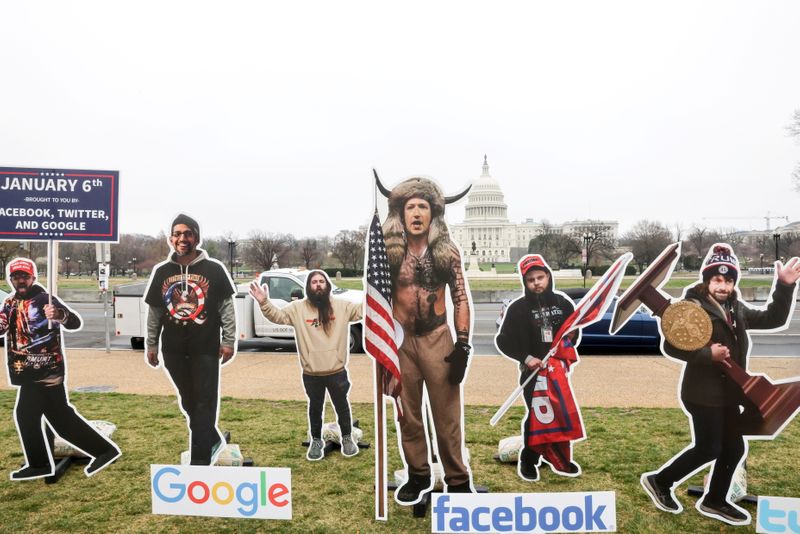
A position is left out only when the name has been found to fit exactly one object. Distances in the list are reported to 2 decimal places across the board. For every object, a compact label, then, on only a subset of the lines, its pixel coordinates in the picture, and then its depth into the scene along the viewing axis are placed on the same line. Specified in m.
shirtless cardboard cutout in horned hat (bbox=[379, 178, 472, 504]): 4.94
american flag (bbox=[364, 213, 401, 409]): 4.76
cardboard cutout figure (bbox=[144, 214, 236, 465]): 5.46
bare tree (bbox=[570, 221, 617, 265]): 51.05
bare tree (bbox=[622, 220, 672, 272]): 40.25
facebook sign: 4.58
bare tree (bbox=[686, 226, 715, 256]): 35.09
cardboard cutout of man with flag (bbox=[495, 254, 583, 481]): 5.34
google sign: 4.79
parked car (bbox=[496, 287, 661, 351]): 12.66
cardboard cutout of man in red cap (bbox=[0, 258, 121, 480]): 5.63
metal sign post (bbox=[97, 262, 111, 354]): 12.98
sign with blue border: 5.71
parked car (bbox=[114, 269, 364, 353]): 11.66
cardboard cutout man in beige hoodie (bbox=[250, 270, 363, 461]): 5.89
